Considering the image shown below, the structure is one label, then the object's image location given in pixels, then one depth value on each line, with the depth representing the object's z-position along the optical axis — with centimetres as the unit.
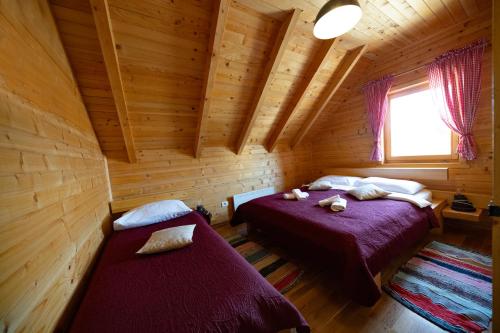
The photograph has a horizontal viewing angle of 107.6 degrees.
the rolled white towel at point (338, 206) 202
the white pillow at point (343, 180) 319
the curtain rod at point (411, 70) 260
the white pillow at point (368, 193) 231
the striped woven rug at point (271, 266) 178
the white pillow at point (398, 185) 248
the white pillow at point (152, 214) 199
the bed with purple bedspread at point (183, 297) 82
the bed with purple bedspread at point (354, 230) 138
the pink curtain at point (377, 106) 300
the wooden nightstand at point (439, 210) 231
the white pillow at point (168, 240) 141
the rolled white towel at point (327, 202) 217
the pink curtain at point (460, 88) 218
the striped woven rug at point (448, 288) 129
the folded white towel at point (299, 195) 258
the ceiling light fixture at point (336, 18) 138
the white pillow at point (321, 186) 305
